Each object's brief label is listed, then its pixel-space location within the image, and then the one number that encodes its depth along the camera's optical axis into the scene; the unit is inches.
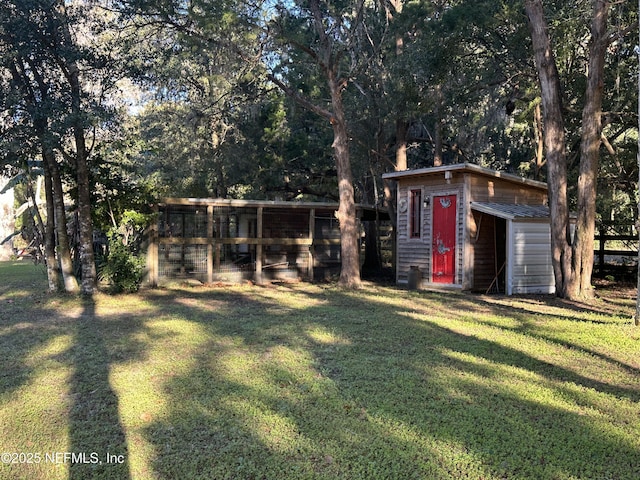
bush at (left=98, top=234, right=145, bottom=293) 436.8
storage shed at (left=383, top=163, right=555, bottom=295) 490.6
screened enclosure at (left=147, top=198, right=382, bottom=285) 501.7
